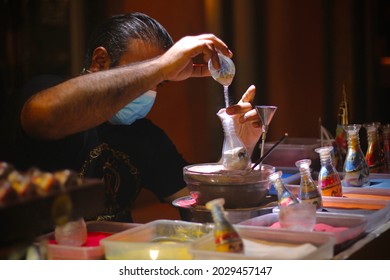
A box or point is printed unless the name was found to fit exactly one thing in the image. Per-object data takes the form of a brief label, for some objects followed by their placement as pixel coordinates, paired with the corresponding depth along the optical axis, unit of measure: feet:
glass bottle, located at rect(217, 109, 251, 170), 6.70
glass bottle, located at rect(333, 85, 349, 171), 9.80
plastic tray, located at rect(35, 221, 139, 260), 5.01
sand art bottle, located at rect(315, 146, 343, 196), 7.22
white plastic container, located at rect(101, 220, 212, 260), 5.00
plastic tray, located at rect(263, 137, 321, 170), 9.72
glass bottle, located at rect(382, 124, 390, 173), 9.68
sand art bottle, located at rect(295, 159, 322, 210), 6.62
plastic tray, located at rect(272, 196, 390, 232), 6.37
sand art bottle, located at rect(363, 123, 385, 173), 9.22
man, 6.02
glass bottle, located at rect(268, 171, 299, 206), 6.28
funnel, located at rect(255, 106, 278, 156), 7.36
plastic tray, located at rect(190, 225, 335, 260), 4.76
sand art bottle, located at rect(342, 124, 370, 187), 8.06
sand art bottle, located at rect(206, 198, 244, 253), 4.75
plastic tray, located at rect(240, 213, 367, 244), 5.68
